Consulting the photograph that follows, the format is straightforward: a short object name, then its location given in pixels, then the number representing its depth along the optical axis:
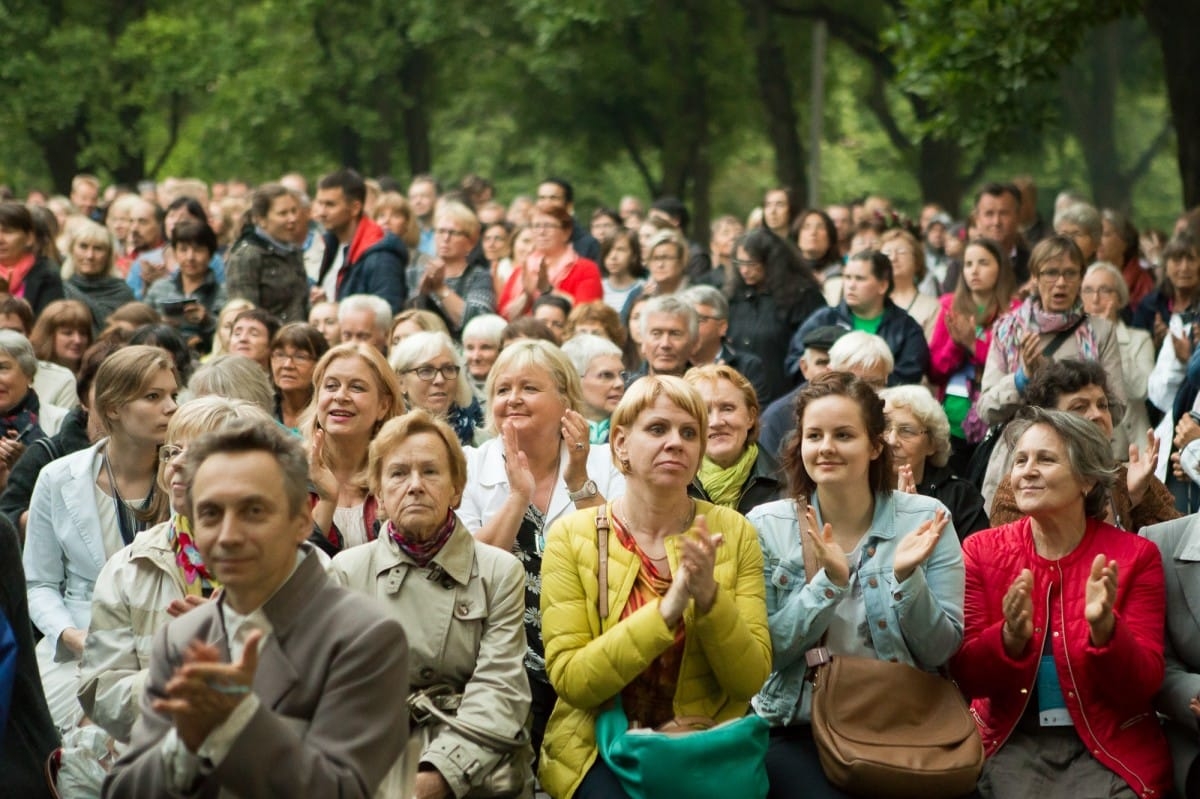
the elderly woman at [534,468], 13.78
